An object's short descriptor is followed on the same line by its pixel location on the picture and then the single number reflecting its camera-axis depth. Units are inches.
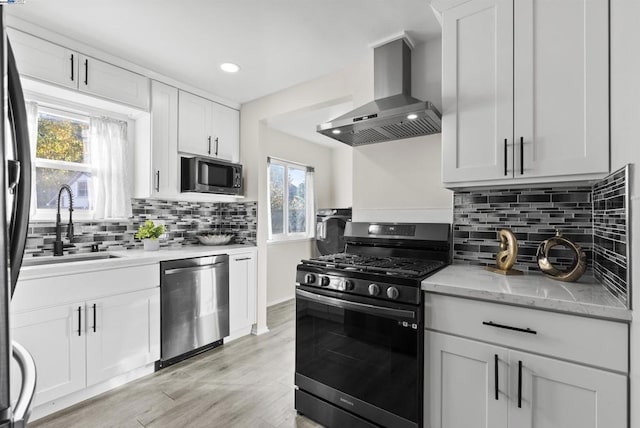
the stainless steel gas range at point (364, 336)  61.4
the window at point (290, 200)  185.2
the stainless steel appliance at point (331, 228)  183.6
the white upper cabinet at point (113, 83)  92.4
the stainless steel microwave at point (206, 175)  116.3
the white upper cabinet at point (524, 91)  56.2
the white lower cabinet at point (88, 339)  73.7
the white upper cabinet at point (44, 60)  79.7
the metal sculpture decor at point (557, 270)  58.8
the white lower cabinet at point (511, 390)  45.9
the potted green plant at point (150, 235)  109.3
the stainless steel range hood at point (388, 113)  75.4
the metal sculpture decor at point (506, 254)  66.7
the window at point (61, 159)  95.7
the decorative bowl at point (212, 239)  129.2
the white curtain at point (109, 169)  106.0
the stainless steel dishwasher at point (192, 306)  99.7
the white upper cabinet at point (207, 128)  119.2
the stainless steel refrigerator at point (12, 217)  20.1
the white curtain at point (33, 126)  90.6
